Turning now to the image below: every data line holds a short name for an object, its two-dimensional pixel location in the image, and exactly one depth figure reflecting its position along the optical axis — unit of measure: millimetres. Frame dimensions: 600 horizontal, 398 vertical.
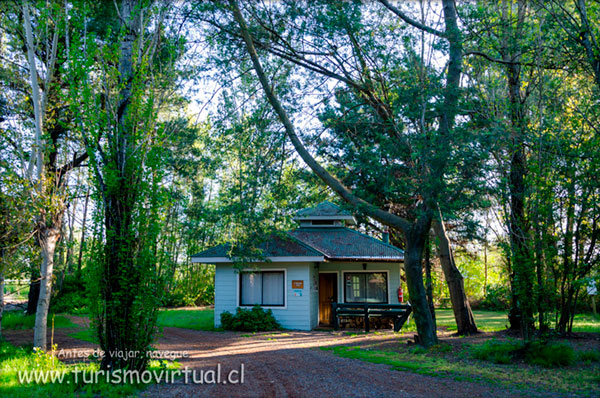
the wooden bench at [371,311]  14281
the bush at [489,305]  21844
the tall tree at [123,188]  6367
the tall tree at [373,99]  8688
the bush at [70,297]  22484
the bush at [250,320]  14664
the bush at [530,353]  7629
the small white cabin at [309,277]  15148
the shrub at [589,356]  7956
